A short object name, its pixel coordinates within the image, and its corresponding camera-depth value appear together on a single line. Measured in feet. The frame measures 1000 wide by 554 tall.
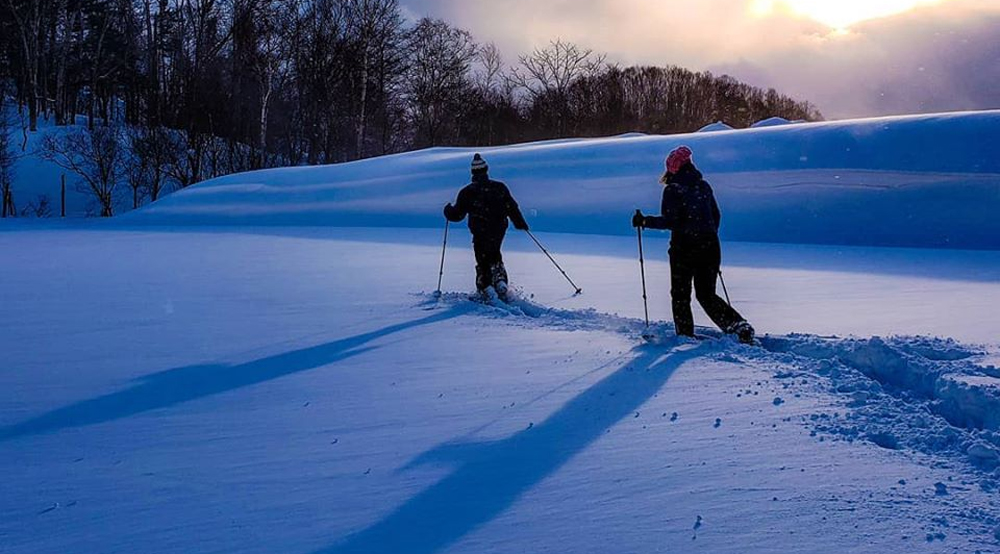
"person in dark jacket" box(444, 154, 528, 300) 24.33
